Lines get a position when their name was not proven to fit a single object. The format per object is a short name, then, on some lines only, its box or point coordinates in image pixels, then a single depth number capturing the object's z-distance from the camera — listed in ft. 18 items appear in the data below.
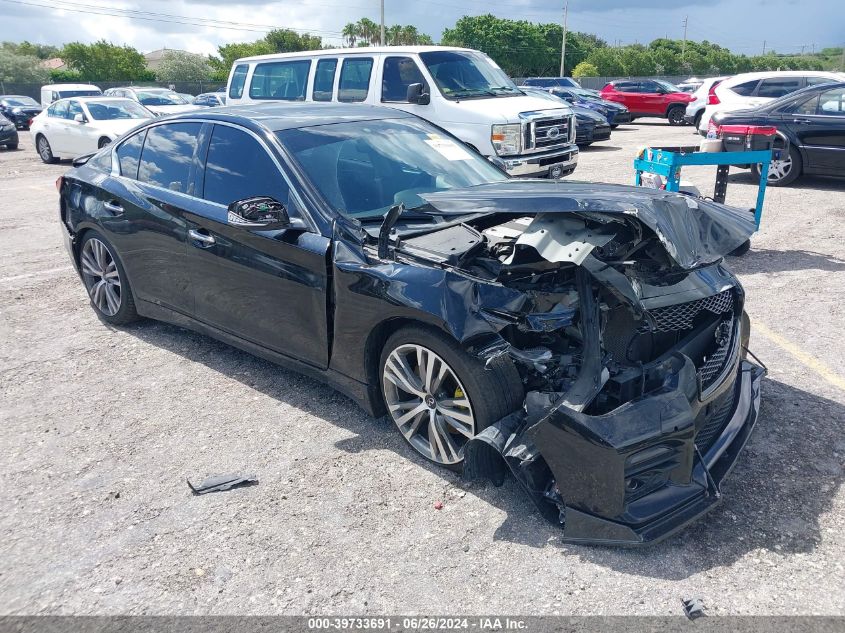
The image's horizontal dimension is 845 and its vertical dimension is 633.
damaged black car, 9.42
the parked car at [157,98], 71.46
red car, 78.78
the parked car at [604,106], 69.56
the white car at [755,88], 47.44
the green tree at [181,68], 200.54
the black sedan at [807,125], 34.22
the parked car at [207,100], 88.59
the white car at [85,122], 49.01
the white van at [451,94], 31.83
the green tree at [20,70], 172.45
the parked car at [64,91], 71.82
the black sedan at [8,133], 67.56
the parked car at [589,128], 56.49
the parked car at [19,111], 93.30
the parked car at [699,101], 56.55
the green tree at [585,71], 199.21
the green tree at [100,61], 194.59
